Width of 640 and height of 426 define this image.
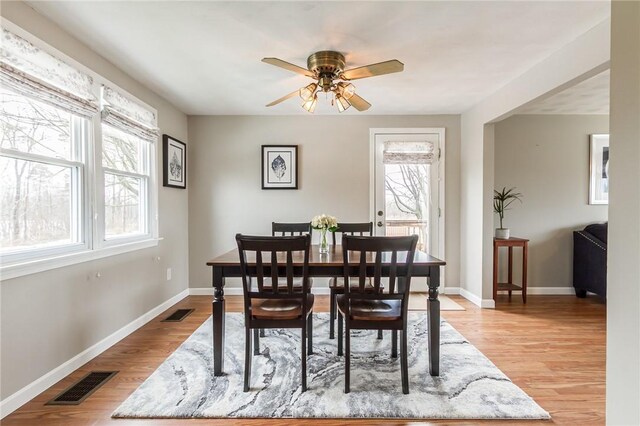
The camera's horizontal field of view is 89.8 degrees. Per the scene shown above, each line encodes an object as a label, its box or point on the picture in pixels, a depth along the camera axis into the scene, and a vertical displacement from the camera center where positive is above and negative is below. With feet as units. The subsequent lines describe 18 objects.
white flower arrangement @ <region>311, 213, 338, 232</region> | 8.36 -0.46
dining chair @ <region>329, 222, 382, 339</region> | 8.56 -2.15
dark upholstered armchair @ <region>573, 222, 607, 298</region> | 11.96 -2.12
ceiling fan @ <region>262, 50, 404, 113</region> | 7.59 +3.11
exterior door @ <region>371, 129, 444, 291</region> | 13.67 +0.88
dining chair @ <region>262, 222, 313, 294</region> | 10.72 -0.76
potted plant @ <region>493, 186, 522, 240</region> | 13.33 +0.27
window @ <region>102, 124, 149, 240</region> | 8.79 +0.72
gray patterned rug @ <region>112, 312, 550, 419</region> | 5.82 -3.72
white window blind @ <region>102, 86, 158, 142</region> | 8.43 +2.66
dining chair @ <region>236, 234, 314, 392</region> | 6.05 -1.79
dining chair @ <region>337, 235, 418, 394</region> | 5.94 -1.79
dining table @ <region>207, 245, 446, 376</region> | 6.89 -1.72
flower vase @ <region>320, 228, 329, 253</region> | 8.63 -1.09
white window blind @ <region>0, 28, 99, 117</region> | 5.74 +2.62
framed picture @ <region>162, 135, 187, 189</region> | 11.61 +1.64
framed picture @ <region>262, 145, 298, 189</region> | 13.60 +1.67
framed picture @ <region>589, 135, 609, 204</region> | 13.44 +1.53
